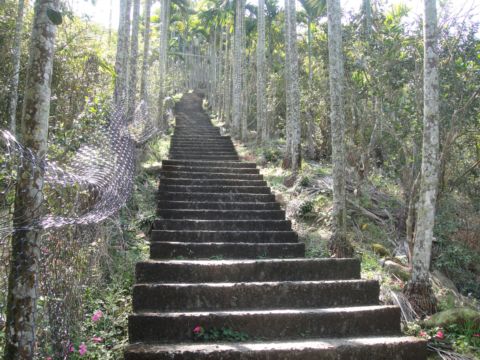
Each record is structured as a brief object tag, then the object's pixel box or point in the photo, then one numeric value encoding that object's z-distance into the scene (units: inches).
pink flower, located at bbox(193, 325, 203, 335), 164.0
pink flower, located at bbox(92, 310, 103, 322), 160.6
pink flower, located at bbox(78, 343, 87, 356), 140.1
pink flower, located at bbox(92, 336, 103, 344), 151.5
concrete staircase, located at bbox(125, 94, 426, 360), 160.6
